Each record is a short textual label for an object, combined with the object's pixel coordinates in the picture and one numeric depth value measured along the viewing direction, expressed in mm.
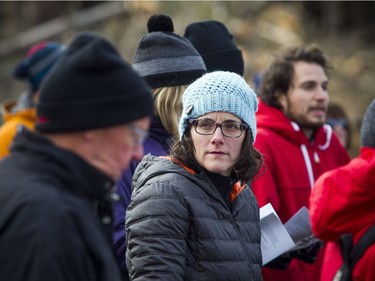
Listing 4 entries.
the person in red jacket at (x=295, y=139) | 10102
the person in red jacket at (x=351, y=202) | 8695
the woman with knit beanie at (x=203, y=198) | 7020
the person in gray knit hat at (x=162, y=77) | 8039
